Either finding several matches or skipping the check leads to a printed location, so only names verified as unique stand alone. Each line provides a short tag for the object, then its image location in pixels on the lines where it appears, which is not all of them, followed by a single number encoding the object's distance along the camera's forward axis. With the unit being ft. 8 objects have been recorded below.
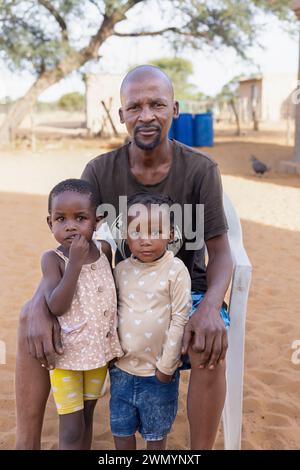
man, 6.45
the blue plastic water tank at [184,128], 57.72
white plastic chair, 7.36
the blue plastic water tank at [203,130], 59.16
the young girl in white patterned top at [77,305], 6.49
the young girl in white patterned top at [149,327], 6.77
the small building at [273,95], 107.86
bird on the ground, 39.86
